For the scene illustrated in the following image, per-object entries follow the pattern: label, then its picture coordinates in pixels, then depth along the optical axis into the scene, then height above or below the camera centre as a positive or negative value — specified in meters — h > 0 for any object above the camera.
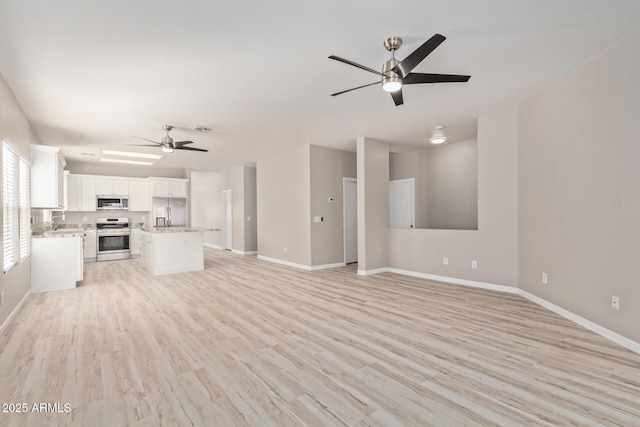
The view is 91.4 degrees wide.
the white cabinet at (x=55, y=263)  4.95 -0.79
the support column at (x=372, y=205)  6.09 +0.12
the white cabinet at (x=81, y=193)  8.11 +0.56
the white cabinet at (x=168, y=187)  9.16 +0.79
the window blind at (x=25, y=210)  4.30 +0.07
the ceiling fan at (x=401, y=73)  2.50 +1.19
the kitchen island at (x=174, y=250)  6.29 -0.77
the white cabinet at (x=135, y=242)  8.62 -0.79
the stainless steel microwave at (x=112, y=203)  8.49 +0.30
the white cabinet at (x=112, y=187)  8.49 +0.75
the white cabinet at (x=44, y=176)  4.91 +0.62
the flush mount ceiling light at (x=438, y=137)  5.77 +1.41
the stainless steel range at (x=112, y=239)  8.13 -0.67
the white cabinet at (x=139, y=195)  8.92 +0.54
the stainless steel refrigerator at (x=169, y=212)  9.20 +0.04
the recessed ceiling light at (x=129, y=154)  7.27 +1.43
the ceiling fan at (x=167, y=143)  5.15 +1.17
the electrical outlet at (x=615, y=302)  2.85 -0.87
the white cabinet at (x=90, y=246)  8.05 -0.82
